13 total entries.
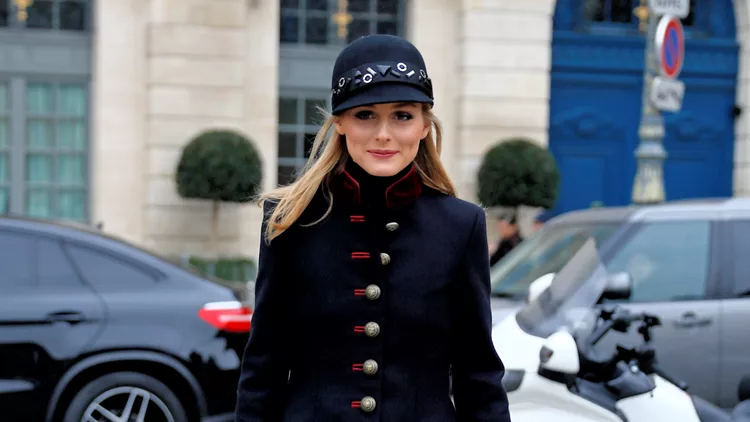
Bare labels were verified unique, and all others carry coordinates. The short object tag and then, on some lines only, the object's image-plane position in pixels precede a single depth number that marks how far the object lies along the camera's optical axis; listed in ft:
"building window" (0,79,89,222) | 38.86
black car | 17.74
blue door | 42.96
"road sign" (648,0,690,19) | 27.96
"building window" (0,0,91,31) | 38.50
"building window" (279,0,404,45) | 41.50
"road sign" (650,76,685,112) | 27.78
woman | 7.01
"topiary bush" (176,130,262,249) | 36.78
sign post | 27.76
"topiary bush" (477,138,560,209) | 39.04
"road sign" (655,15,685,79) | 27.40
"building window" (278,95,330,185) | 41.47
